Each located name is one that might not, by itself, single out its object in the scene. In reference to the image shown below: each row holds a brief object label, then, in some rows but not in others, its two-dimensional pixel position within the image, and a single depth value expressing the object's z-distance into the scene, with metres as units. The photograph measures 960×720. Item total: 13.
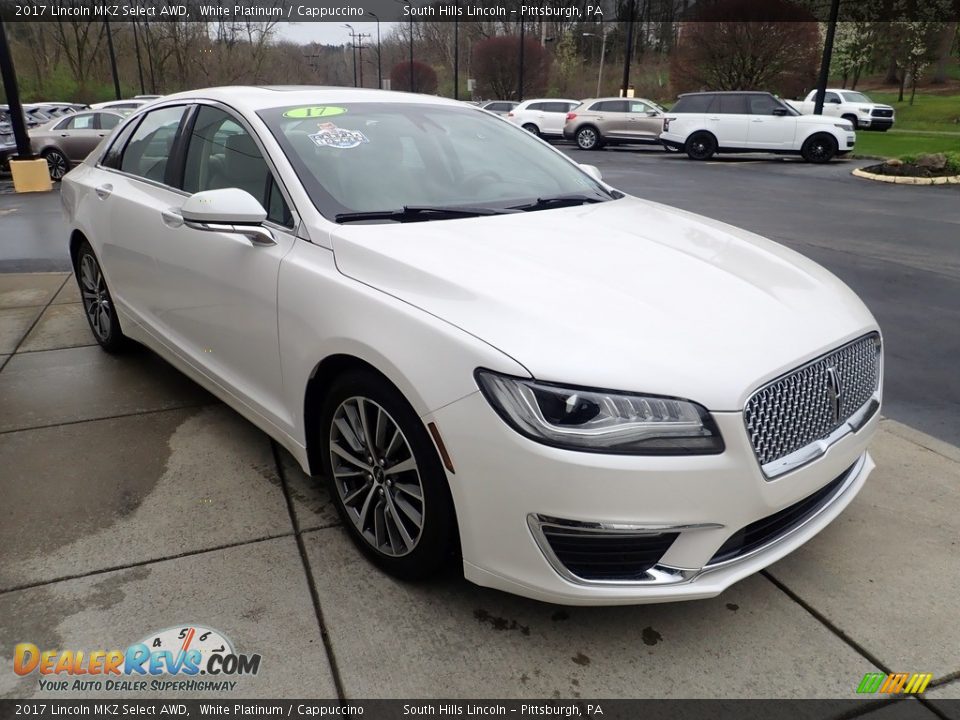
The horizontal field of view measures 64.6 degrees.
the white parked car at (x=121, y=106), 18.30
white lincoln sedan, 2.04
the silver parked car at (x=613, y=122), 23.34
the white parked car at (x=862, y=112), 28.89
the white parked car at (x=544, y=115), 26.22
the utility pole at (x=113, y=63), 41.86
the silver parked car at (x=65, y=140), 15.70
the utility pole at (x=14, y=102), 11.44
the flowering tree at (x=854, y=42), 53.19
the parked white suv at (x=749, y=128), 18.28
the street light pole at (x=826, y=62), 20.12
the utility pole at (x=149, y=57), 56.14
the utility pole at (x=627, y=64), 28.16
